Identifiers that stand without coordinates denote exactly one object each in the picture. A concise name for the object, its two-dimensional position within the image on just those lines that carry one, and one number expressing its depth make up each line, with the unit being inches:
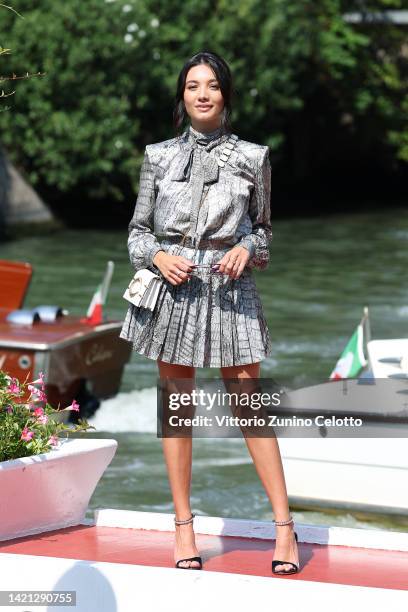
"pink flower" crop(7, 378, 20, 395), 355.9
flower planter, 338.6
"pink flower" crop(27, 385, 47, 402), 352.8
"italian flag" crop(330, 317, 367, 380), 637.0
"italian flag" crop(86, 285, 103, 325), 778.5
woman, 319.6
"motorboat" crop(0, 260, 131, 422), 717.0
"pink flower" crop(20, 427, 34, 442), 343.2
